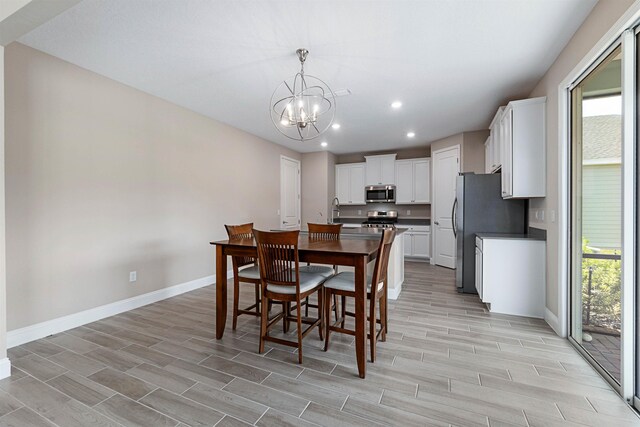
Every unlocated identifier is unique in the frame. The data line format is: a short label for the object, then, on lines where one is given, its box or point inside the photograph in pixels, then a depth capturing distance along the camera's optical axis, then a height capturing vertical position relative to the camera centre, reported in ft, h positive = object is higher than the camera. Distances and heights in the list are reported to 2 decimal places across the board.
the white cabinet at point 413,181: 21.27 +2.44
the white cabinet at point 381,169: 22.25 +3.45
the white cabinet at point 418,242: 20.93 -2.15
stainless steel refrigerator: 12.49 -0.11
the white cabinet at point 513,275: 10.16 -2.28
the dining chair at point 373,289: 7.06 -1.97
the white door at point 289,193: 20.99 +1.55
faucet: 23.69 +0.52
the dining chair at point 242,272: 8.57 -1.79
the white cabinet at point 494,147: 12.53 +3.18
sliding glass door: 6.33 -0.07
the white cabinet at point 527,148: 10.00 +2.29
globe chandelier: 8.86 +4.95
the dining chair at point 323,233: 9.70 -0.75
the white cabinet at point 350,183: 23.45 +2.49
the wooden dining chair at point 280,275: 7.04 -1.59
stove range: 22.52 -0.40
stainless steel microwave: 22.25 +1.55
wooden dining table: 6.57 -1.15
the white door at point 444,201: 18.33 +0.77
